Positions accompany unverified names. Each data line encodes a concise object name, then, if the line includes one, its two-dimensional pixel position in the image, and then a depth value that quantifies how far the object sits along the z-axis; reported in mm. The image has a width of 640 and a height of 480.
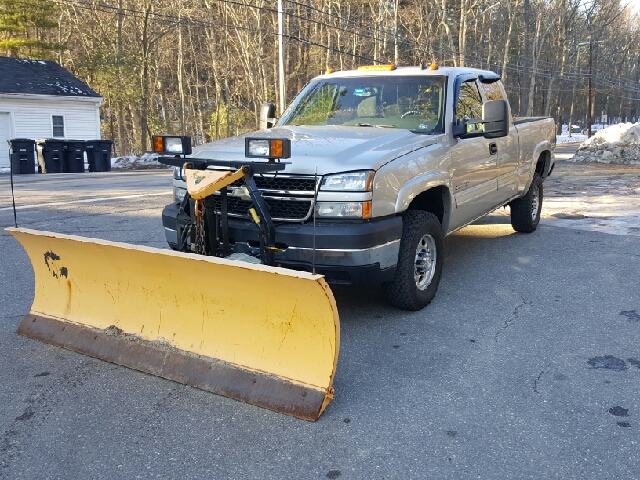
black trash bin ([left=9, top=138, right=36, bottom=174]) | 21375
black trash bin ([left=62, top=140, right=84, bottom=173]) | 22797
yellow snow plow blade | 3408
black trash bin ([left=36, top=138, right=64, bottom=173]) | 22328
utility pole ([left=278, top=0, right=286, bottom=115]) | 24344
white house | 26172
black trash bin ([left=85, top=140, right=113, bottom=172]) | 23328
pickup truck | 4336
